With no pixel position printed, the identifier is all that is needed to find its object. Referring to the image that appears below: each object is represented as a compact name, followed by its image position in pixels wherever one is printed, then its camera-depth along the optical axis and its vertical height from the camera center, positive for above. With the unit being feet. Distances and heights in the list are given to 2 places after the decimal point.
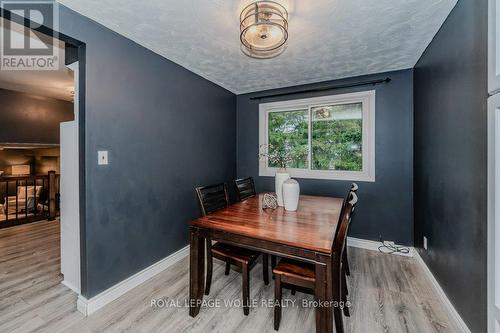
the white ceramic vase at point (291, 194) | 6.69 -0.89
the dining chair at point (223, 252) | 5.65 -2.46
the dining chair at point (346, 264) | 6.40 -3.25
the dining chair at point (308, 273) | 4.40 -2.42
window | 9.87 +1.54
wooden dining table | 4.06 -1.51
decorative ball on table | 6.92 -1.17
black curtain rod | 9.25 +3.65
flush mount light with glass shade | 4.99 +3.40
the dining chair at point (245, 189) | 8.79 -1.00
